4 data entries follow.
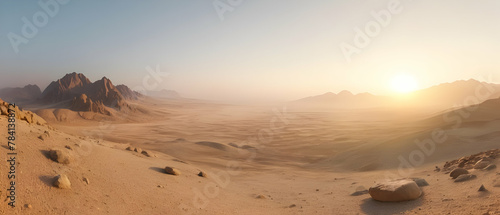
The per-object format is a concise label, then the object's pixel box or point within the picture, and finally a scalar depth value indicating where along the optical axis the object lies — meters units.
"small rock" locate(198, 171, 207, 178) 9.48
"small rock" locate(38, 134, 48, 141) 6.61
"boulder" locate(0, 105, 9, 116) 7.04
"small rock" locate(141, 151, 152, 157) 11.00
